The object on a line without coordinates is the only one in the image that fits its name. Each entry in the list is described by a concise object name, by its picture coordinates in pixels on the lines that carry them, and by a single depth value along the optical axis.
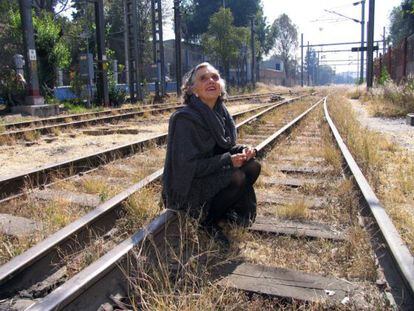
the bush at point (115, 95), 20.89
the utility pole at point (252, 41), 45.06
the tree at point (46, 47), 19.52
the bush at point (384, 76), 22.33
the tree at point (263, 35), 64.25
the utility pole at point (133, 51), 22.56
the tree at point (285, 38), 91.88
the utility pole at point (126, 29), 23.25
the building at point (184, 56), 49.34
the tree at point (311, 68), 115.59
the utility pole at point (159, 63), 25.27
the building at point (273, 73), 74.12
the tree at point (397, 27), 49.83
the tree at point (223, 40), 41.81
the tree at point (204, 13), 59.47
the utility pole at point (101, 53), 18.70
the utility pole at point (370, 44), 22.77
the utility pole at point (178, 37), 26.92
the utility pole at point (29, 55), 14.98
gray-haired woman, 3.39
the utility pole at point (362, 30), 39.29
